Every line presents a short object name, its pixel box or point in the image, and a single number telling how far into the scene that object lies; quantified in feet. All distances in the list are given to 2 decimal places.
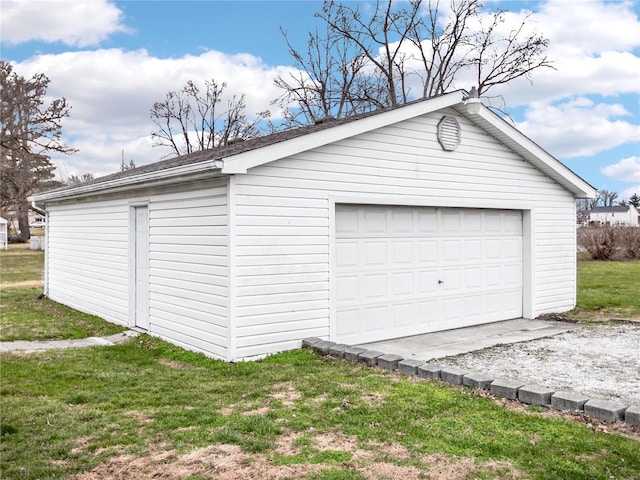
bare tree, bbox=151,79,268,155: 107.45
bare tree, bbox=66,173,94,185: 151.06
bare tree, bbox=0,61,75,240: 93.25
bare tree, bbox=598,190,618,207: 265.13
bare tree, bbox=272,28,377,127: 88.89
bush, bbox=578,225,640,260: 85.51
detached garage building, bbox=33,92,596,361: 22.86
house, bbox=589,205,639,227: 228.02
